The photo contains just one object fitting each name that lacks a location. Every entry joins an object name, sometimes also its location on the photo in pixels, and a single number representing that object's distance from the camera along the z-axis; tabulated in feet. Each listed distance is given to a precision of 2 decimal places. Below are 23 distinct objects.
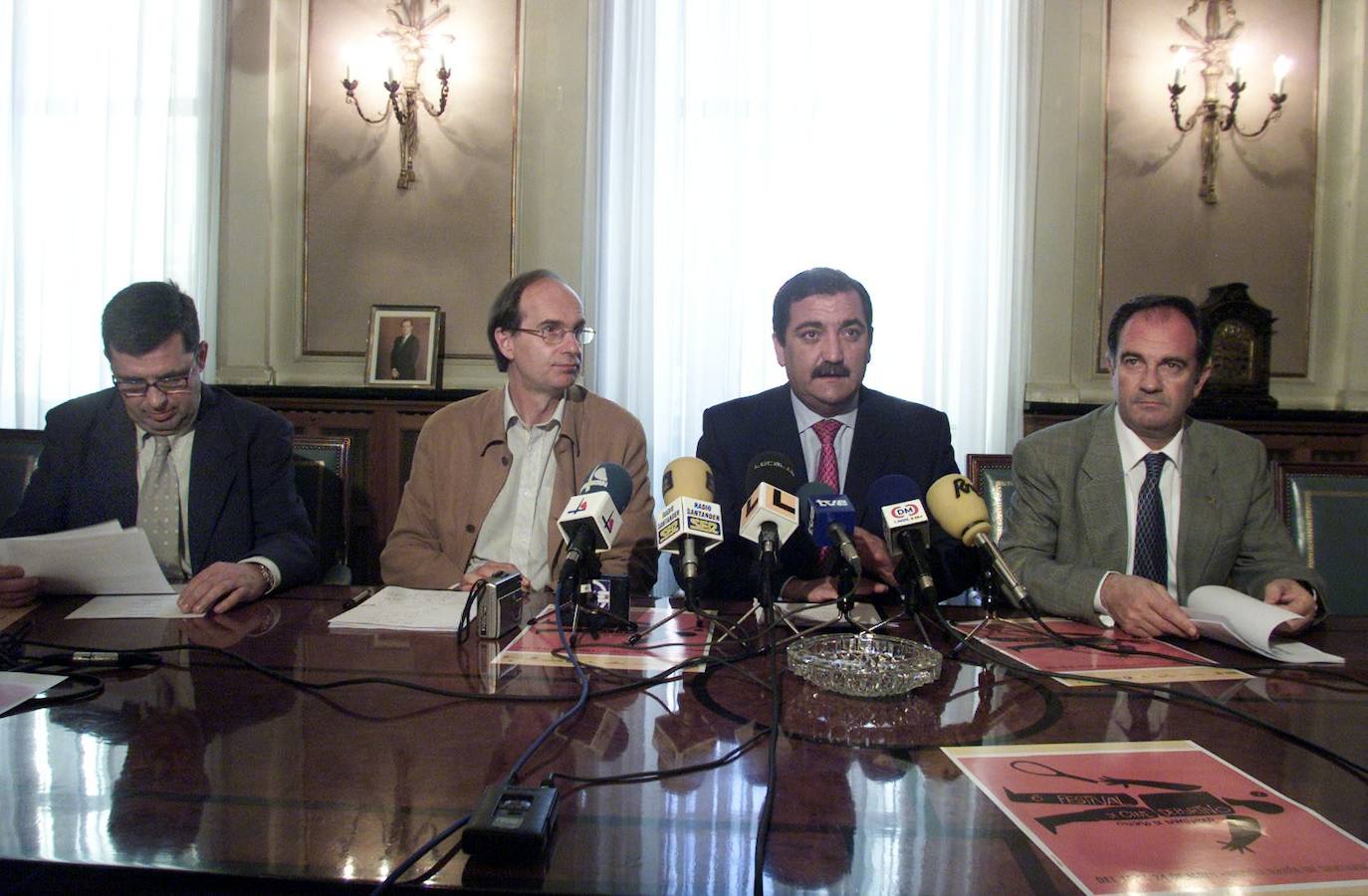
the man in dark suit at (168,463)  6.35
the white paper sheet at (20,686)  3.45
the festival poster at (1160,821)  2.18
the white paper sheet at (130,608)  4.90
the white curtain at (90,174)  13.10
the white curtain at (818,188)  12.53
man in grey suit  6.10
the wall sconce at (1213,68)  12.55
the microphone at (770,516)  4.07
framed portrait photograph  12.76
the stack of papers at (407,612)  4.75
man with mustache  7.15
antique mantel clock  11.99
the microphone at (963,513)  4.25
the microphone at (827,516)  4.18
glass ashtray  3.59
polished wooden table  2.23
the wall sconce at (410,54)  12.77
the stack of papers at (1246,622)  4.37
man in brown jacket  7.06
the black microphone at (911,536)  4.09
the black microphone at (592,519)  4.13
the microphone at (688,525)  4.00
